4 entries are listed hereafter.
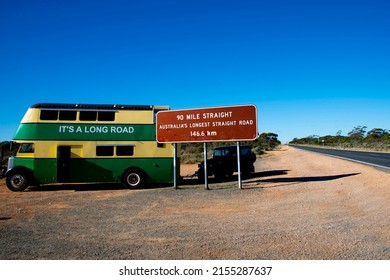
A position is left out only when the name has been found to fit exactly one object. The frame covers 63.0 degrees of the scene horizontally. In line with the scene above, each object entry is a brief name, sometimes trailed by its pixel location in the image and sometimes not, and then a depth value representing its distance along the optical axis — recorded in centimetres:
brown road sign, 1430
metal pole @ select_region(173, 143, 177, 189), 1479
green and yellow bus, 1464
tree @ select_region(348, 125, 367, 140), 13718
